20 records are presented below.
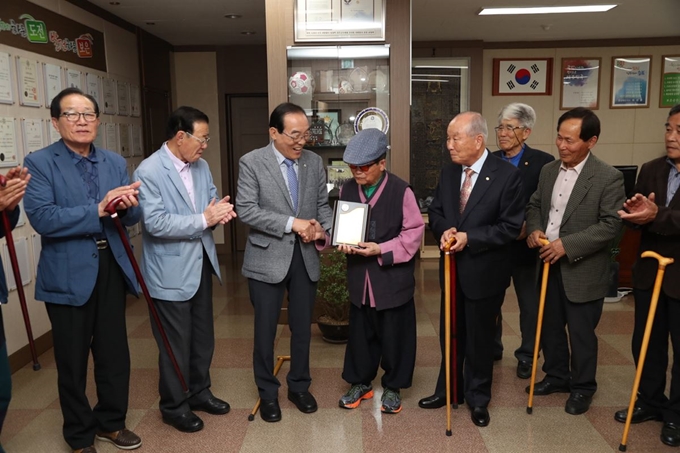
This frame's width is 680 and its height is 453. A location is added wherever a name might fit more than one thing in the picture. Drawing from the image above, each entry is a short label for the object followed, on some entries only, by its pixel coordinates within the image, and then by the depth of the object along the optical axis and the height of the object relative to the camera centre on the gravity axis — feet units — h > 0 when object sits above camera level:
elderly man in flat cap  9.86 -2.28
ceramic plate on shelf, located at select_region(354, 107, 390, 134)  14.89 +0.70
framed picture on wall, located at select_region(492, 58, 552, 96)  25.23 +3.04
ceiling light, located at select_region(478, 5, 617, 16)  19.25 +4.63
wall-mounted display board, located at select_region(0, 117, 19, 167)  12.76 +0.17
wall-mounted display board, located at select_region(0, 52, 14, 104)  12.78 +1.63
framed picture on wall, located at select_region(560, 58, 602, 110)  25.16 +2.73
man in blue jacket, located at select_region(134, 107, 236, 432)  9.47 -1.55
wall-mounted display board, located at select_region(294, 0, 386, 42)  14.34 +3.22
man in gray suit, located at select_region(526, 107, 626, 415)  10.07 -1.70
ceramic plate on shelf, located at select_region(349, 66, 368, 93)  14.98 +1.78
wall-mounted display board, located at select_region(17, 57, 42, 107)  13.53 +1.69
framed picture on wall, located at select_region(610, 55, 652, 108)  25.05 +2.73
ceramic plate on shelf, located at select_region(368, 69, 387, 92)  14.82 +1.72
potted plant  14.25 -3.89
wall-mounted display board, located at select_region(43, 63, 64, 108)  14.65 +1.85
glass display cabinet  14.73 +1.45
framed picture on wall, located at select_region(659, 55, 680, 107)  25.02 +2.72
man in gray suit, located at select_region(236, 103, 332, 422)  9.98 -1.59
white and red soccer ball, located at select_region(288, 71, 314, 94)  14.97 +1.70
